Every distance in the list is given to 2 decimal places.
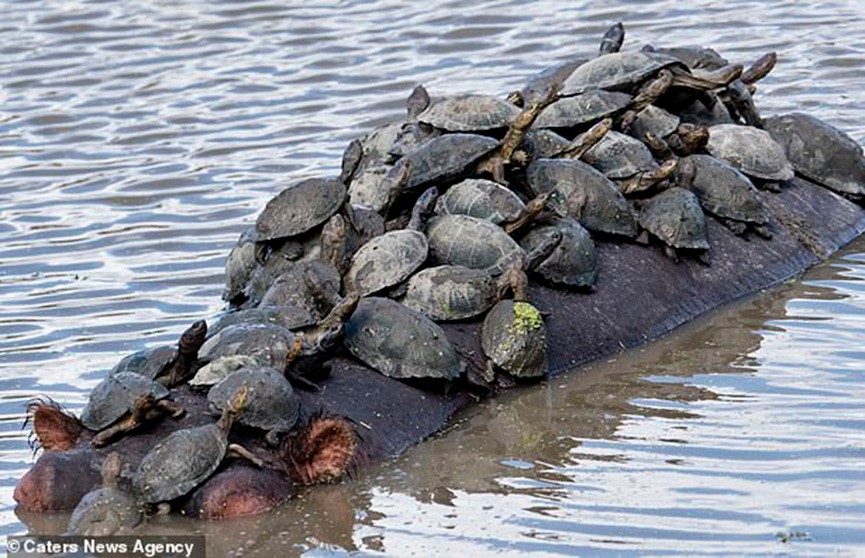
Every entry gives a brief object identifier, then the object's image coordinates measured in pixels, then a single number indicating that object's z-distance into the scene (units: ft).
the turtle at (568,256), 51.31
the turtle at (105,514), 39.34
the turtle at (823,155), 64.23
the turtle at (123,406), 41.75
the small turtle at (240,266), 54.44
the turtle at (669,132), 59.52
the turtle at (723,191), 57.93
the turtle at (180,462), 40.22
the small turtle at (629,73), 60.44
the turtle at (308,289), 47.80
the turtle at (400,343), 45.83
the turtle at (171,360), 43.75
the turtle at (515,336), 47.78
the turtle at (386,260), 48.60
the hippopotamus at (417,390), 41.19
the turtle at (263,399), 41.50
